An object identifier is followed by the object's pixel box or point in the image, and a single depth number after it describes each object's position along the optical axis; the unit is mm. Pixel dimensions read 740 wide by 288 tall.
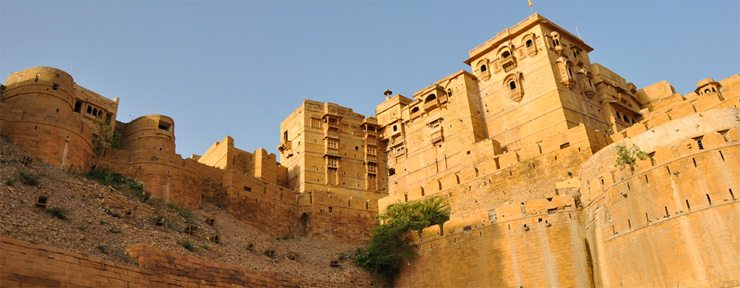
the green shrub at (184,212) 27498
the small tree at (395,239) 28141
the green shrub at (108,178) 27178
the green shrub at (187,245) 23000
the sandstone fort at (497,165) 19859
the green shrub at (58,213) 20047
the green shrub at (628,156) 21738
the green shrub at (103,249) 18778
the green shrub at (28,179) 21922
